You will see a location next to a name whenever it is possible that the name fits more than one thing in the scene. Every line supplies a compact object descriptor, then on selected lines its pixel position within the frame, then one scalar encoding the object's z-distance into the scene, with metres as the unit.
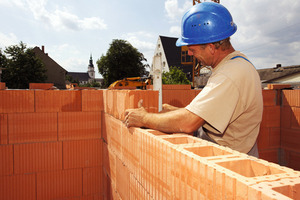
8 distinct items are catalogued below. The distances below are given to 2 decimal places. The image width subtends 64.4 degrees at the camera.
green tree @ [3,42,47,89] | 29.19
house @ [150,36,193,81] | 41.72
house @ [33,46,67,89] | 42.62
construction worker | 1.75
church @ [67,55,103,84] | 123.00
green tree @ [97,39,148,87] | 41.03
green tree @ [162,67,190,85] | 29.19
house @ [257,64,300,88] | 25.36
